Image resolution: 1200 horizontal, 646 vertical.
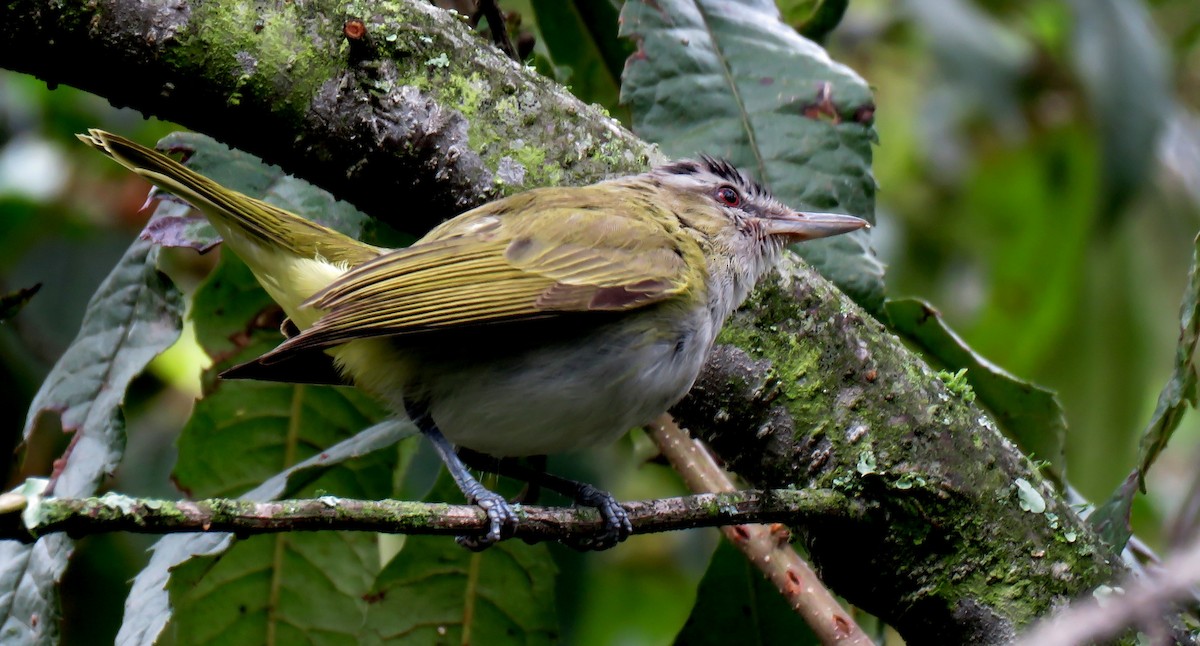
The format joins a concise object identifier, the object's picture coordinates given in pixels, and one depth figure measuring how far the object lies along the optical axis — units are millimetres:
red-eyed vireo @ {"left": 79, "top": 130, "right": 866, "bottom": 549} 4629
